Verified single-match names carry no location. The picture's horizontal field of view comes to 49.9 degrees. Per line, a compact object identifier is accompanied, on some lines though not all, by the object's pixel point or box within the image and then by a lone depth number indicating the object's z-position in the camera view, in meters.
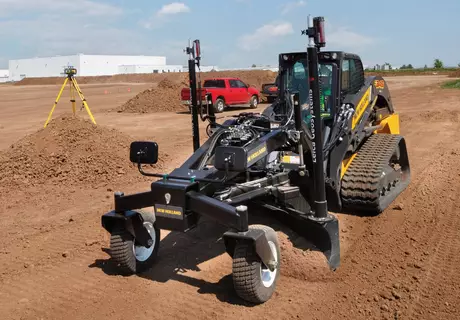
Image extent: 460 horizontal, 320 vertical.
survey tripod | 14.55
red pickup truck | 22.56
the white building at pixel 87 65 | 104.38
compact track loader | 4.44
